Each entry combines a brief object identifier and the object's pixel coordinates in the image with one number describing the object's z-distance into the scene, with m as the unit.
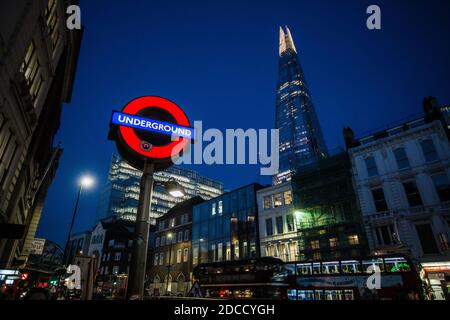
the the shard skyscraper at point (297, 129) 170.75
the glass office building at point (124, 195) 135.75
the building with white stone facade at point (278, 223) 33.72
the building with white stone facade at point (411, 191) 23.42
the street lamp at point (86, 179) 19.36
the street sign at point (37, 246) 20.69
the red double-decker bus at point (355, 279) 16.50
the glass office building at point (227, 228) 38.47
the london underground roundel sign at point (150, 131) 7.87
